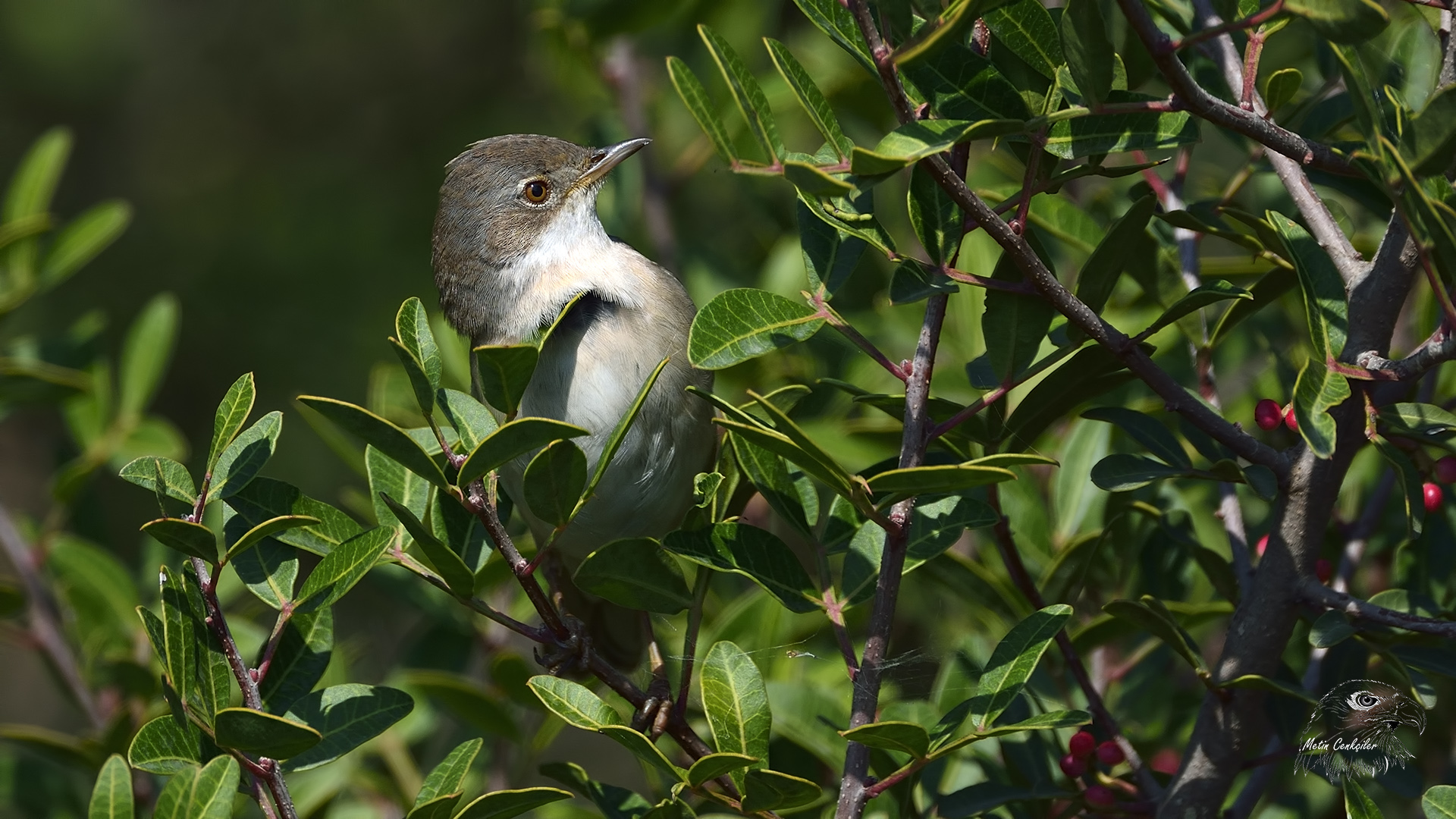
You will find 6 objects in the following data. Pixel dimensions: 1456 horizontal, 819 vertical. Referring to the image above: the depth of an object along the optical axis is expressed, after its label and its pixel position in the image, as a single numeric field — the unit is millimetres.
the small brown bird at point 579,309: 6957
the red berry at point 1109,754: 5406
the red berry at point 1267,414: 5078
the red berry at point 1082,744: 5355
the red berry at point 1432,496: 5258
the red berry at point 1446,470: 5062
